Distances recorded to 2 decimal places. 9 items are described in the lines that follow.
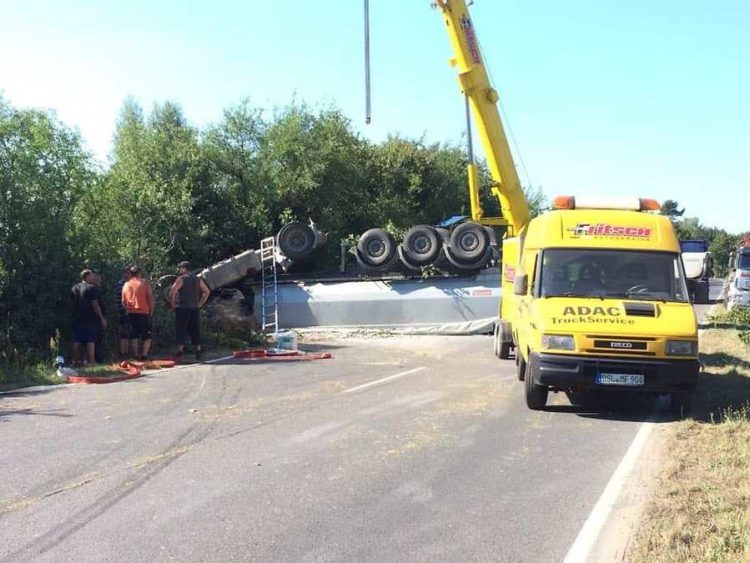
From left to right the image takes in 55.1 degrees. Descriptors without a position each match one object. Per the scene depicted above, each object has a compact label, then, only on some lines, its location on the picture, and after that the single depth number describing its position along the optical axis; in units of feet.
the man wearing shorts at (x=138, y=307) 43.16
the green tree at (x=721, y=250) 271.69
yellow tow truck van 26.20
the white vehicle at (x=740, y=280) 77.61
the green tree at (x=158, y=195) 66.28
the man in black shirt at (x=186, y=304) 44.57
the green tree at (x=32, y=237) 43.01
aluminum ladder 64.13
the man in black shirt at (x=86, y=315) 41.39
